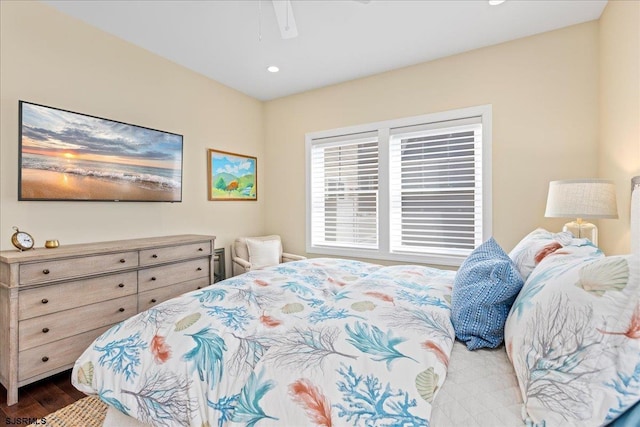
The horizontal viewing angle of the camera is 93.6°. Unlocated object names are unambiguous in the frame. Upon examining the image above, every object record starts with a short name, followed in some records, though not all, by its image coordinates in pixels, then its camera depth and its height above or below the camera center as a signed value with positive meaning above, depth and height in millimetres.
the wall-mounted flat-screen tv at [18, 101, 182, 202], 2295 +475
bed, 762 -482
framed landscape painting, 3807 +495
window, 3193 +303
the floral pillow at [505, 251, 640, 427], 706 -351
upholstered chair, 3775 -536
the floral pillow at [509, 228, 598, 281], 1395 -167
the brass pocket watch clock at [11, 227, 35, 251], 2111 -203
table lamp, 2016 +100
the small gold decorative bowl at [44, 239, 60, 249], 2311 -246
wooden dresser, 1946 -632
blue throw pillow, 1158 -361
